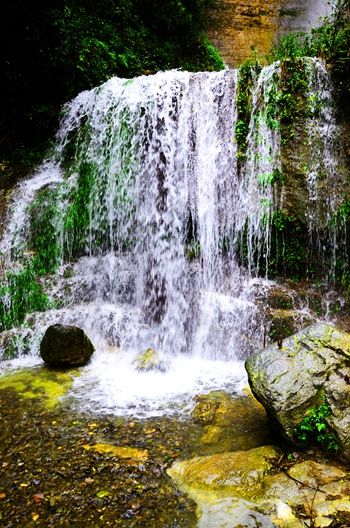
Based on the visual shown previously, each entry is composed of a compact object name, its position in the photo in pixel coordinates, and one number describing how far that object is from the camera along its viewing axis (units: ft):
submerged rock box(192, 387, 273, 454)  14.28
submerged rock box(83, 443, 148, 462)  13.33
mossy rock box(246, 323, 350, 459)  12.41
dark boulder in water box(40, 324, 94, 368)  20.57
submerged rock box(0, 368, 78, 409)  17.75
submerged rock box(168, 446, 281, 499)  11.34
